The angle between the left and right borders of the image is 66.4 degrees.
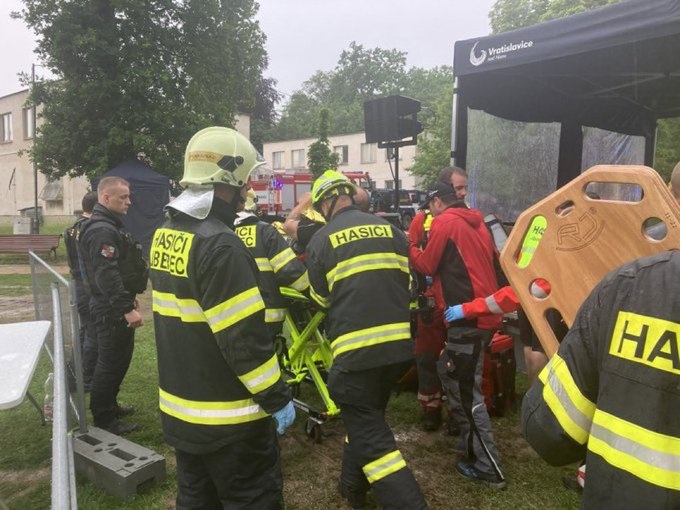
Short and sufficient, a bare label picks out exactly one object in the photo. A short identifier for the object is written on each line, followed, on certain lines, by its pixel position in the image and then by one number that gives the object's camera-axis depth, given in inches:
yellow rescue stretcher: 159.2
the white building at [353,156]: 1668.3
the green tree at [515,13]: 1381.6
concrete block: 128.0
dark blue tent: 583.2
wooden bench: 592.1
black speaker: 259.6
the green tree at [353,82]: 2773.1
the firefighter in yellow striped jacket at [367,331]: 110.1
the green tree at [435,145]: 1326.0
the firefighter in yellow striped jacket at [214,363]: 80.0
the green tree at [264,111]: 2052.2
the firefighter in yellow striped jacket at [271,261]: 142.3
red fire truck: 929.5
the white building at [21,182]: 1198.9
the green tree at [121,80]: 586.2
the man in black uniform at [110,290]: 157.2
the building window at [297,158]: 1817.2
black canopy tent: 178.1
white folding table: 82.3
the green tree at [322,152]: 1322.6
